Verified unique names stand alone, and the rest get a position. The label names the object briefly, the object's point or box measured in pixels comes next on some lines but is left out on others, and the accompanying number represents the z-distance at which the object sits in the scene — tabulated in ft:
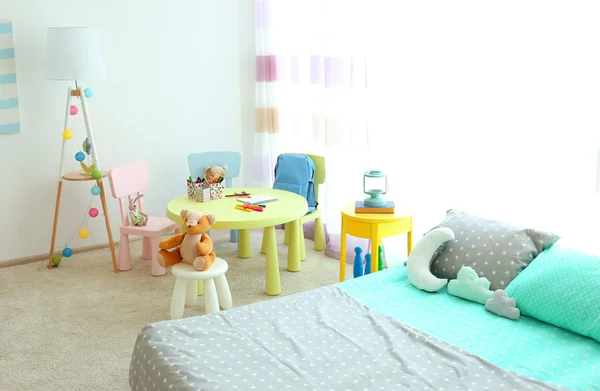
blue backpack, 13.78
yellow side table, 10.85
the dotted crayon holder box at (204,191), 12.46
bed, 6.41
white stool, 10.23
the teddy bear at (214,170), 13.71
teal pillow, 7.29
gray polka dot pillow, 8.47
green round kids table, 11.05
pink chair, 13.12
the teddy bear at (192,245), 10.25
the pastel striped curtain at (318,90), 13.42
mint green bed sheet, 6.63
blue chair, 14.47
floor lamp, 12.61
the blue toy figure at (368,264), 10.46
